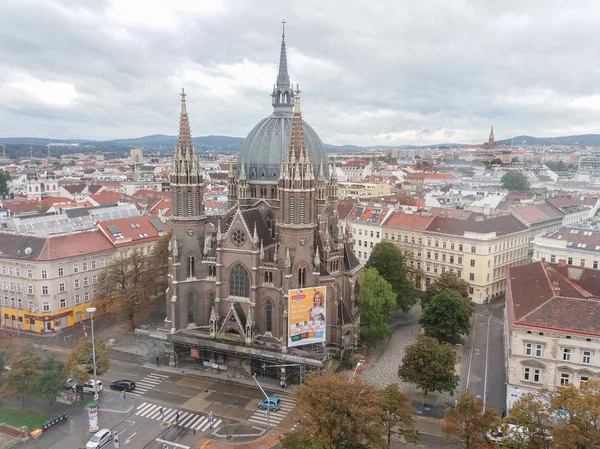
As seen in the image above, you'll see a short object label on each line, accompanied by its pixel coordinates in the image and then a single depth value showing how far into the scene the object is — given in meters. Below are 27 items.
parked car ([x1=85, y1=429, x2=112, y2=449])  51.38
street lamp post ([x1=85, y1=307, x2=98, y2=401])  59.06
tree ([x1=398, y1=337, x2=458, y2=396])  59.59
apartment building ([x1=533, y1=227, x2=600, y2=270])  87.81
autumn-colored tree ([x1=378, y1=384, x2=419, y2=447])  47.53
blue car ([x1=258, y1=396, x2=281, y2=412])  60.47
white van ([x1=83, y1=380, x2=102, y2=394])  64.00
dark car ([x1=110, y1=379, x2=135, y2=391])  65.25
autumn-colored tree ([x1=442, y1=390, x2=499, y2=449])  45.56
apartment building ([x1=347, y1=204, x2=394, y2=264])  117.44
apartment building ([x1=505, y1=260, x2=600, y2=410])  56.00
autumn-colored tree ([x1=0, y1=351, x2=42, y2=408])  54.91
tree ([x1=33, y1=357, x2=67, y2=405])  56.06
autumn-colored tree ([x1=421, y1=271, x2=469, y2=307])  85.19
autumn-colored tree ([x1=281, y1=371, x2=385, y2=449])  44.69
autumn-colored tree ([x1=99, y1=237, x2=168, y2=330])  82.38
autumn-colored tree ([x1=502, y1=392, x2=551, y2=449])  42.88
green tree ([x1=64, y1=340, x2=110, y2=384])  59.31
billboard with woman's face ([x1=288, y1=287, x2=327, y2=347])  66.06
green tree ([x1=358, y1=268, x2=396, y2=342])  76.50
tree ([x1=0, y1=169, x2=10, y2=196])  188.25
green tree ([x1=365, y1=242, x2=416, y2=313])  90.62
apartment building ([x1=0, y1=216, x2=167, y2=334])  83.94
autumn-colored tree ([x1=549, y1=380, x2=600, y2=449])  40.28
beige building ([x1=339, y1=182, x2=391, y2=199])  186.50
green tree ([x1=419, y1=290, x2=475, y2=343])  76.25
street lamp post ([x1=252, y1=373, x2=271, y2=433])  55.69
